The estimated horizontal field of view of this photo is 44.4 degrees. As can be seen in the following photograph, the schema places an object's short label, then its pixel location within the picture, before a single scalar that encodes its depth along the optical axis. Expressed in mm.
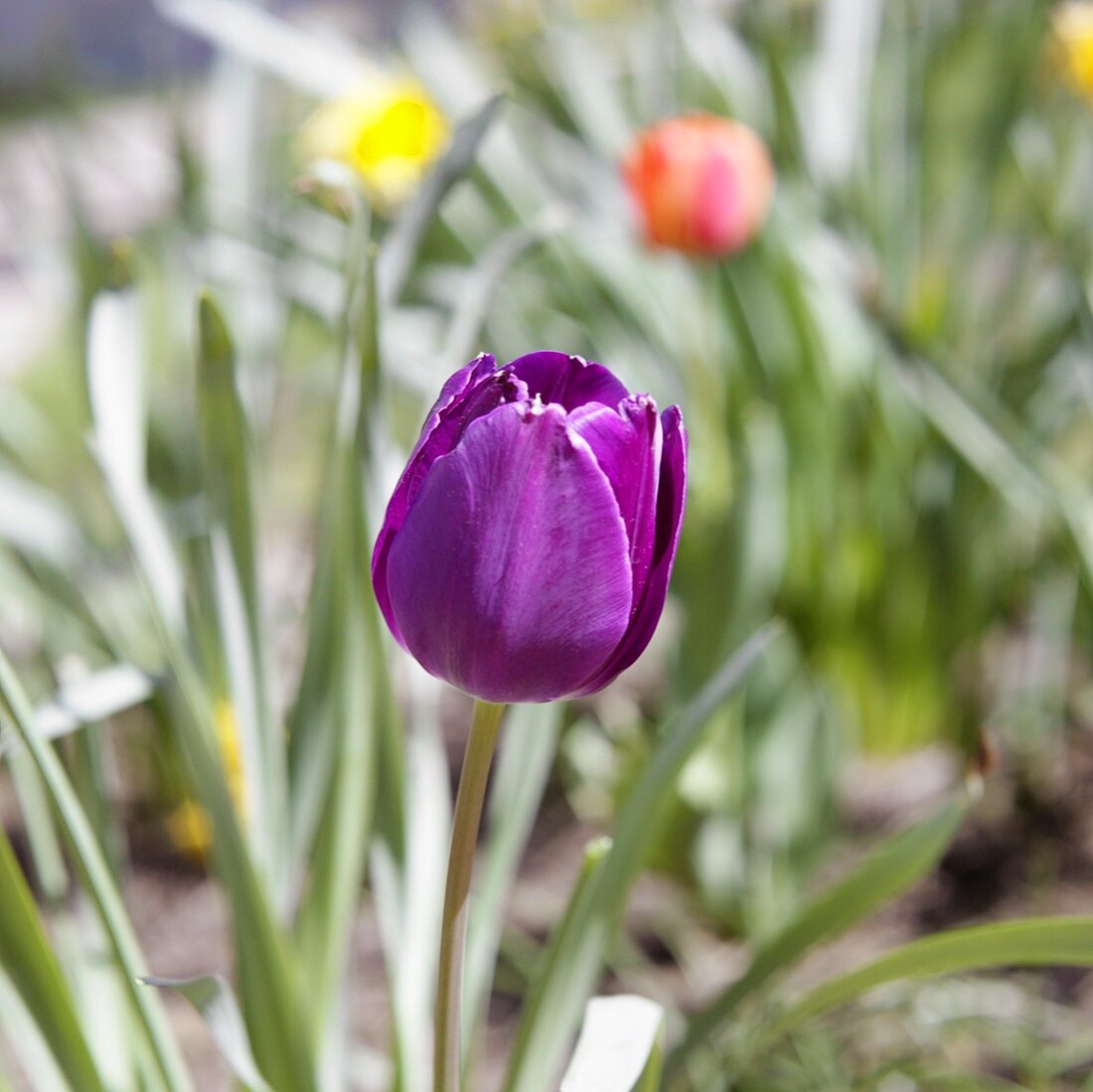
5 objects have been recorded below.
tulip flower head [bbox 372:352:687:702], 414
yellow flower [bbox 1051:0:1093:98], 1347
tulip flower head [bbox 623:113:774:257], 1107
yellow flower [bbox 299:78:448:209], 1578
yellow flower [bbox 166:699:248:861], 1107
